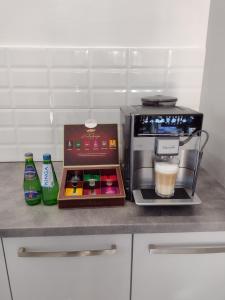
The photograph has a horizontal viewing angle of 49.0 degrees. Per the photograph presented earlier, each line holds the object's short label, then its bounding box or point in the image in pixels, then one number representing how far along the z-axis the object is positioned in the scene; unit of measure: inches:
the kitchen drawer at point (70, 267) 30.0
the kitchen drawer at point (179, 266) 30.6
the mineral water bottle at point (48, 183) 32.4
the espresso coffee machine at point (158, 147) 30.5
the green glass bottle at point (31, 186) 32.8
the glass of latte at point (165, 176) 30.7
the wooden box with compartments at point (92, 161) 35.1
